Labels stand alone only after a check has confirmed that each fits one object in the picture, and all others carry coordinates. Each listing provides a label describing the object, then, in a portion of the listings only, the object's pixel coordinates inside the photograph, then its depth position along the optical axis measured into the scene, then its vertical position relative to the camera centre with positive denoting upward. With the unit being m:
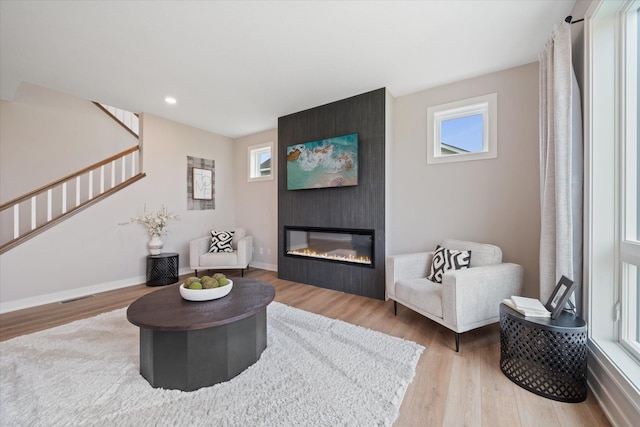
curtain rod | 1.68 +1.35
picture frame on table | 1.49 -0.55
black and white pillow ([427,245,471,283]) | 2.35 -0.49
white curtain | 1.67 +0.30
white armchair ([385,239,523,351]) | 1.90 -0.69
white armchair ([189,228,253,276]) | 3.89 -0.74
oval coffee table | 1.44 -0.80
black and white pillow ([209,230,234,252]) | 4.11 -0.50
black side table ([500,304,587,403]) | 1.41 -0.87
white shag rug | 1.27 -1.07
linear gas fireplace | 3.22 -0.48
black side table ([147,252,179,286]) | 3.61 -0.86
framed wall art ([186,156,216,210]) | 4.41 +0.54
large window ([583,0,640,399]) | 1.41 +0.18
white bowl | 1.68 -0.57
